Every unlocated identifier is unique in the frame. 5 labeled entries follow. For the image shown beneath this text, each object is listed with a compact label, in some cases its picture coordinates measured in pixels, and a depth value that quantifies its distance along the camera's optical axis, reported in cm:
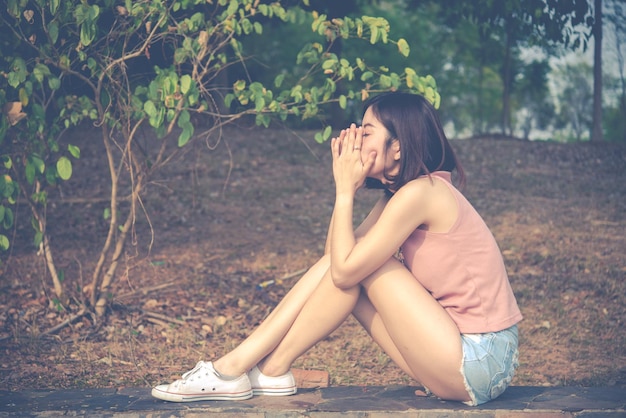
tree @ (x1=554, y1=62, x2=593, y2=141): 2569
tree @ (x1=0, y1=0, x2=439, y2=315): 421
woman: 315
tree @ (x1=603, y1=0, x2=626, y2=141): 1281
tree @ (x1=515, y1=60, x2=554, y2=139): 2818
